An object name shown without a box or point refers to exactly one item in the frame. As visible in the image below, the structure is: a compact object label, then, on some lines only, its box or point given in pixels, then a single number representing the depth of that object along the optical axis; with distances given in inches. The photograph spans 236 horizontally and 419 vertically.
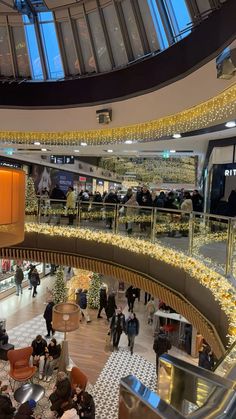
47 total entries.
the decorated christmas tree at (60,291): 594.9
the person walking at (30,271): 665.7
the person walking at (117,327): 464.4
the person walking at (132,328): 453.4
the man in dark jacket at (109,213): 413.4
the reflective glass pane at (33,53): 403.1
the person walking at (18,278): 644.7
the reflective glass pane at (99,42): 367.9
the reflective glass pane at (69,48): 388.6
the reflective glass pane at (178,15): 284.8
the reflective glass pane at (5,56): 412.2
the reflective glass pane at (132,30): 336.4
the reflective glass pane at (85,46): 379.9
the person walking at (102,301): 570.6
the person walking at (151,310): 555.2
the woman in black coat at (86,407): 287.7
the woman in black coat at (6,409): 272.2
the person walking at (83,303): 566.3
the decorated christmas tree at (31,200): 438.6
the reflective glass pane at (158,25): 311.0
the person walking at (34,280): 655.8
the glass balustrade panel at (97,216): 416.5
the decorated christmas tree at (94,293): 606.9
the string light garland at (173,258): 203.6
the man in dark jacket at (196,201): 387.2
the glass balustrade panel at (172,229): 313.1
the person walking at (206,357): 338.6
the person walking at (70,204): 444.8
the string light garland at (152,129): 274.4
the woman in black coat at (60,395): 308.3
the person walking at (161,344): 381.1
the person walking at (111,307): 538.3
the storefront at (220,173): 434.5
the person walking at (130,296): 587.2
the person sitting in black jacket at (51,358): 391.2
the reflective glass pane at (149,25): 319.9
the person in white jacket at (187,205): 367.2
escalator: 28.5
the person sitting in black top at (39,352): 388.8
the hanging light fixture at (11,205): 105.8
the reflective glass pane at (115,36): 353.4
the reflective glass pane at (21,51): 407.2
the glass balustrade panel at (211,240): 241.1
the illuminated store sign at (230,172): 435.0
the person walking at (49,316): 485.7
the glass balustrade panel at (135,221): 368.2
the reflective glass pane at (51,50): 395.5
